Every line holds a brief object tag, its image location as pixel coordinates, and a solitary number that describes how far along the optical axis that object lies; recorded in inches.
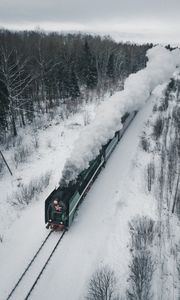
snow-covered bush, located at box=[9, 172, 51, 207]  795.4
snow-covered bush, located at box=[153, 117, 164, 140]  1258.6
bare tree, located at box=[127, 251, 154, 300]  502.2
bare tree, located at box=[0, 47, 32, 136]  1249.8
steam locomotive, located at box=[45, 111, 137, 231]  639.1
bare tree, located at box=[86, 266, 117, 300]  486.3
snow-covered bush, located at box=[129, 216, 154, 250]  626.7
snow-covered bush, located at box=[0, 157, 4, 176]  1028.5
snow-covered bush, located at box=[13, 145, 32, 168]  1079.6
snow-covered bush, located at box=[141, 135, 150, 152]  1126.9
